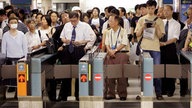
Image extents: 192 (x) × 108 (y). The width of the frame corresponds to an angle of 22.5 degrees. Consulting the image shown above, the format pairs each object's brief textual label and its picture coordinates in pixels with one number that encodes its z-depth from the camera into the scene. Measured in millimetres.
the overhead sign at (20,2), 16219
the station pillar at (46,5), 27203
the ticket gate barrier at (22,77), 7332
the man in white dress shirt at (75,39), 8586
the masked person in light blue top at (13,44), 8859
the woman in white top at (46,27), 9508
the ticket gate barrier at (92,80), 7316
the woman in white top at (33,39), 9430
